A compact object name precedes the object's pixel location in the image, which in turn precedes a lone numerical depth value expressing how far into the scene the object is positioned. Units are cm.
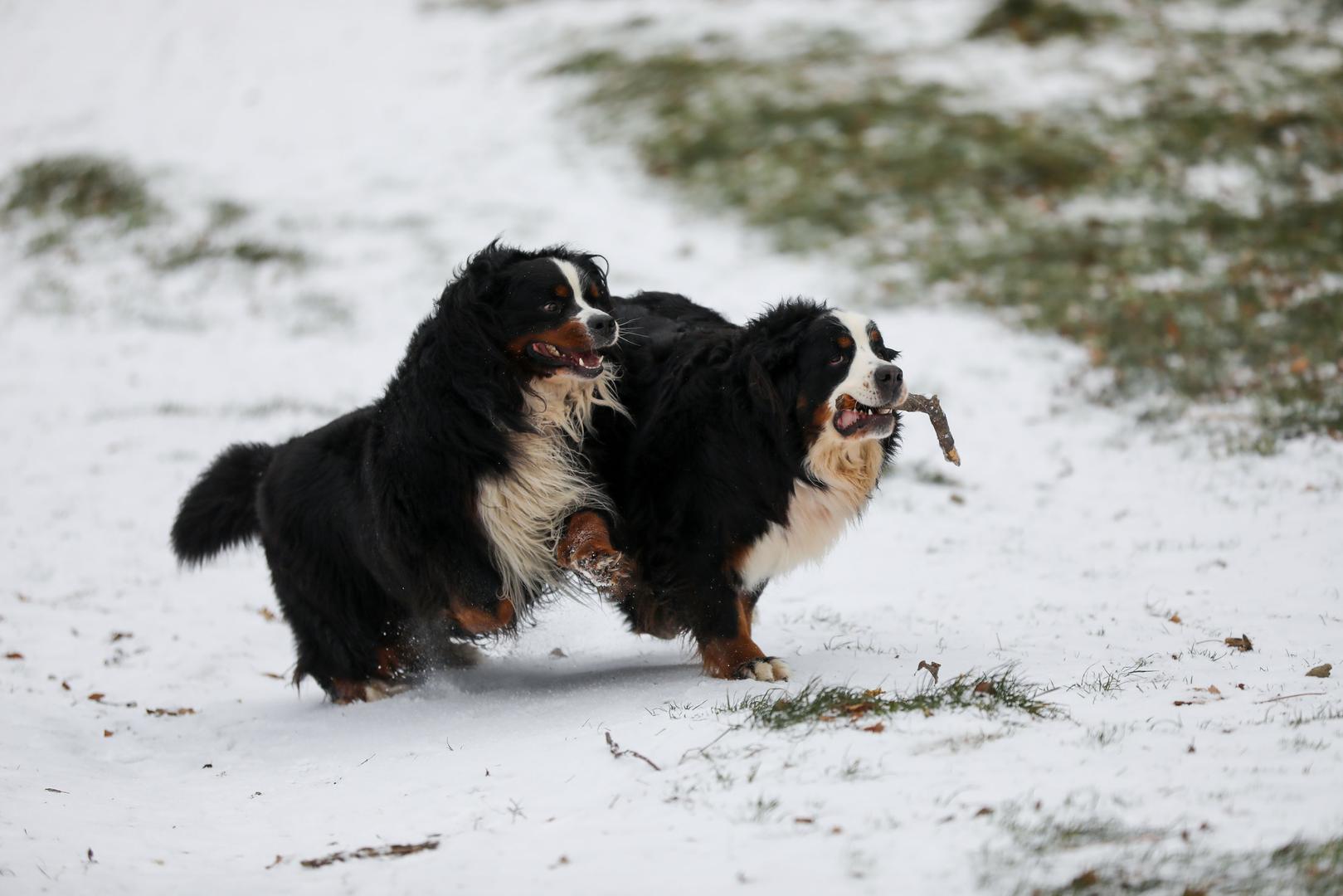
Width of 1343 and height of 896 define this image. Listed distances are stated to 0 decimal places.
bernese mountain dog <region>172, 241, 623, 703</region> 1025
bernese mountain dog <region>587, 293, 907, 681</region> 1032
